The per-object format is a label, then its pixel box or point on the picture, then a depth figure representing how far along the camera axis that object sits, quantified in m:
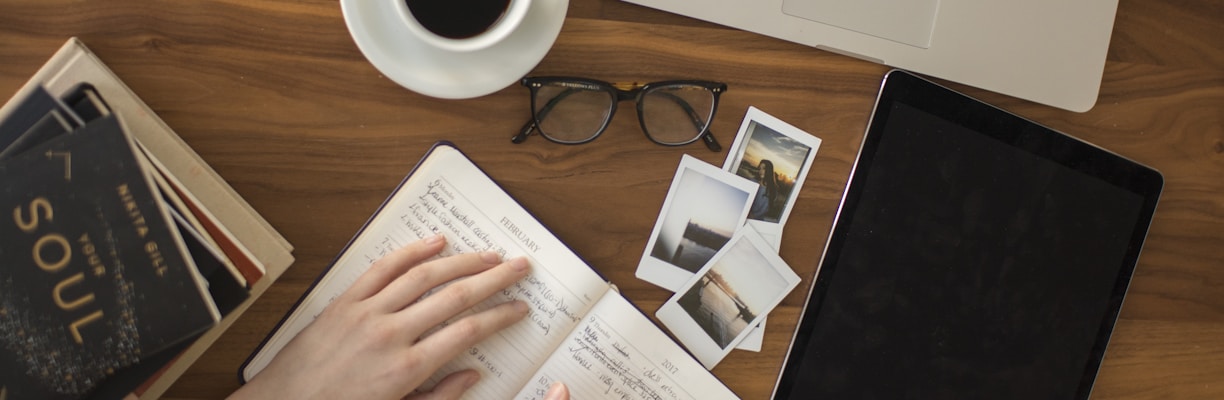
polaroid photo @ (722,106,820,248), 0.80
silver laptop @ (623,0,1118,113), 0.77
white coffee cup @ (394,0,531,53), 0.60
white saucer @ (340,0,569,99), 0.64
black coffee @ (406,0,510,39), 0.64
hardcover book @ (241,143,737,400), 0.75
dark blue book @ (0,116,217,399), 0.58
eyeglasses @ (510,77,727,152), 0.76
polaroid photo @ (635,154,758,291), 0.79
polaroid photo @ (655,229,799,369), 0.79
